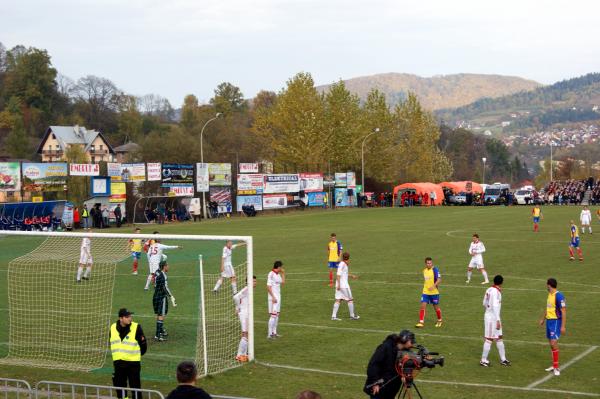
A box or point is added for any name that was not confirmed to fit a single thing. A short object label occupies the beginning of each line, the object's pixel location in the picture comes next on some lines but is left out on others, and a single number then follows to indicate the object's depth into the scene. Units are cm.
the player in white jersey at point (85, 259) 2164
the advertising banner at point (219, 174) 6444
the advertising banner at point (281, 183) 6962
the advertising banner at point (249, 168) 6881
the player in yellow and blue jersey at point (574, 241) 3130
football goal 1631
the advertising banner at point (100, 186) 5541
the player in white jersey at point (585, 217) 4087
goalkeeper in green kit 1723
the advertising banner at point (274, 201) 6949
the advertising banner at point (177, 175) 6115
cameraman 1071
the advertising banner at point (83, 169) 5542
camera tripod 1068
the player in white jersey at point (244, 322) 1600
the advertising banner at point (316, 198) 7675
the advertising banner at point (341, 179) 8177
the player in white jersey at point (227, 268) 1846
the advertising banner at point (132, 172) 5803
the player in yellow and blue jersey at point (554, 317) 1455
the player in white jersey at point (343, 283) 1962
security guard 1239
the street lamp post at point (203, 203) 6351
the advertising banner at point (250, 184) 6650
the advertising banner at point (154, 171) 5953
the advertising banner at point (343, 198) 8188
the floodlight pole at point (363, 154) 8525
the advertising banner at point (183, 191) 6162
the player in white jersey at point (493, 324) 1520
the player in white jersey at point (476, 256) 2572
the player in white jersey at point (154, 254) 2262
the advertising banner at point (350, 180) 8325
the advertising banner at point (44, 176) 5332
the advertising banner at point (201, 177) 6306
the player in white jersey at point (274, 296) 1759
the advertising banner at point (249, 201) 6681
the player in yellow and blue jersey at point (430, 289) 1856
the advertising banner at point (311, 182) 7494
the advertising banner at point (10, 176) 5178
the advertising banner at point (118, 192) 5688
